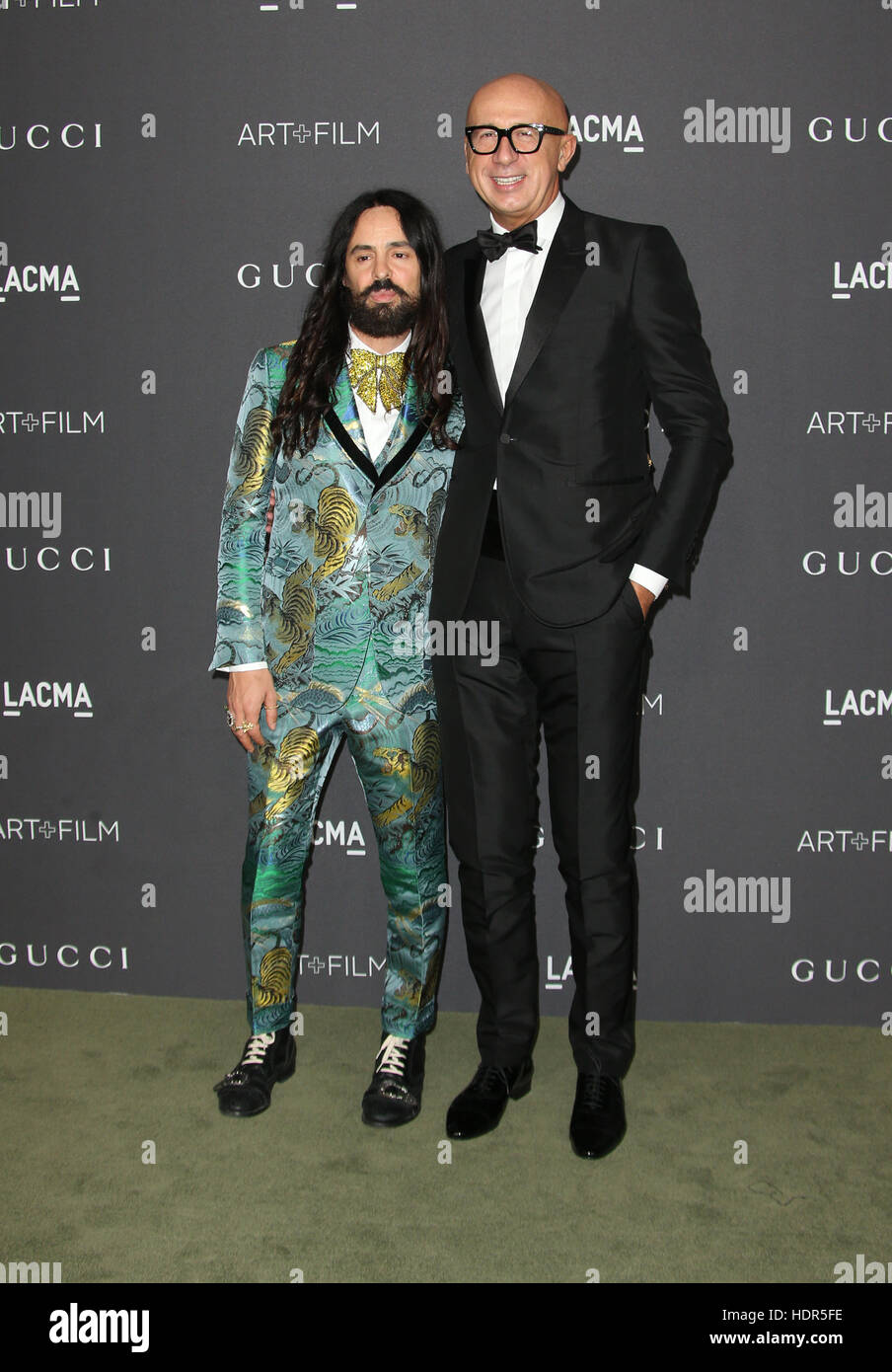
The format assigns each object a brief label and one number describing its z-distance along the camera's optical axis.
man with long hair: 2.40
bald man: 2.30
